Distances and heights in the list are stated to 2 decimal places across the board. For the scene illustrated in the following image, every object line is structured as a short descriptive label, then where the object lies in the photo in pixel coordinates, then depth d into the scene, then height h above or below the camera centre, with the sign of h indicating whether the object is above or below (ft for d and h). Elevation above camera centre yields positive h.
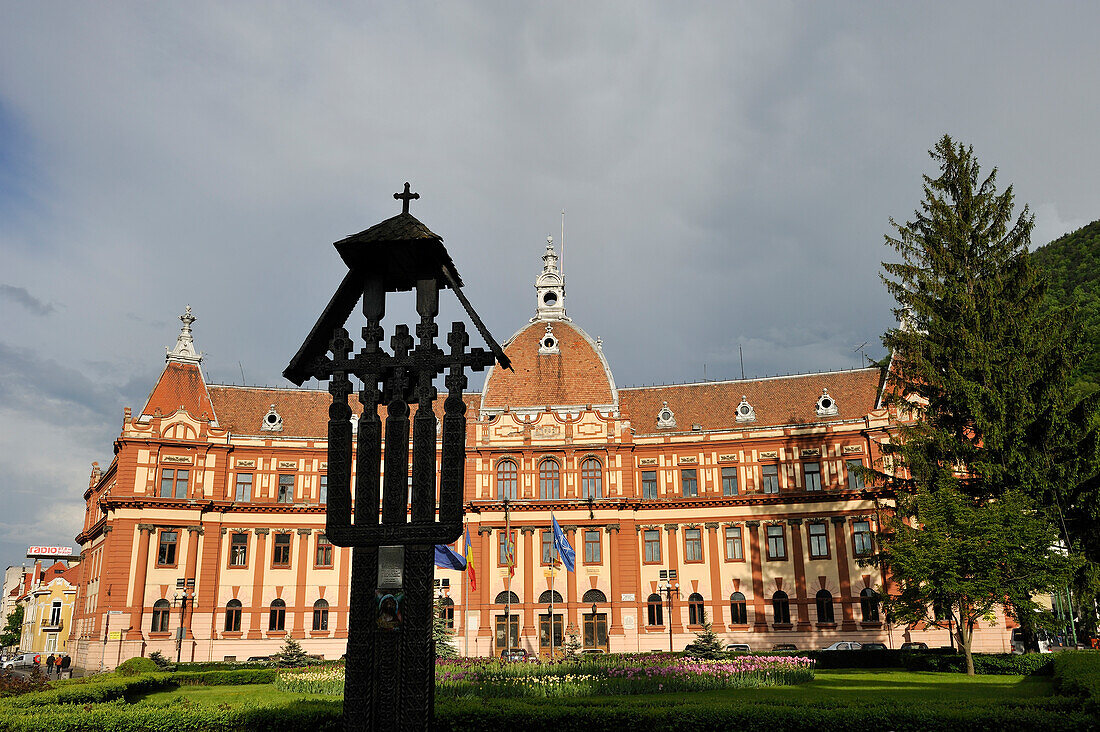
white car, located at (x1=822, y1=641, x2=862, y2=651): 159.43 -11.69
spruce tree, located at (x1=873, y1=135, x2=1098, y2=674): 103.35 +21.62
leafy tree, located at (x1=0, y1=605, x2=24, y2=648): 414.49 -17.74
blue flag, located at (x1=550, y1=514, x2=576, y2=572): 136.67 +6.18
